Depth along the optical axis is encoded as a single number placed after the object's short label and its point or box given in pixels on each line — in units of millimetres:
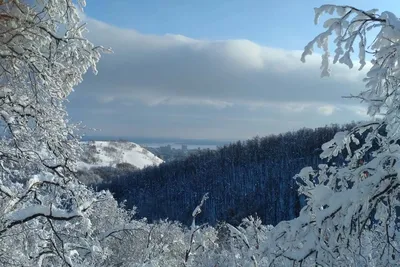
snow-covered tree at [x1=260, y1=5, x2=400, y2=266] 2678
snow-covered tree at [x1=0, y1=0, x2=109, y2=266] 3951
